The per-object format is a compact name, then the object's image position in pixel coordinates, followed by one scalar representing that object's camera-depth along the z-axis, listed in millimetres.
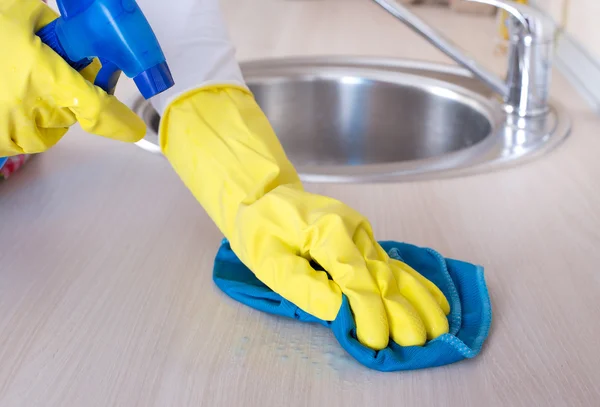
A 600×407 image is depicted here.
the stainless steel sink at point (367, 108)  1168
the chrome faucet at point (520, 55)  957
